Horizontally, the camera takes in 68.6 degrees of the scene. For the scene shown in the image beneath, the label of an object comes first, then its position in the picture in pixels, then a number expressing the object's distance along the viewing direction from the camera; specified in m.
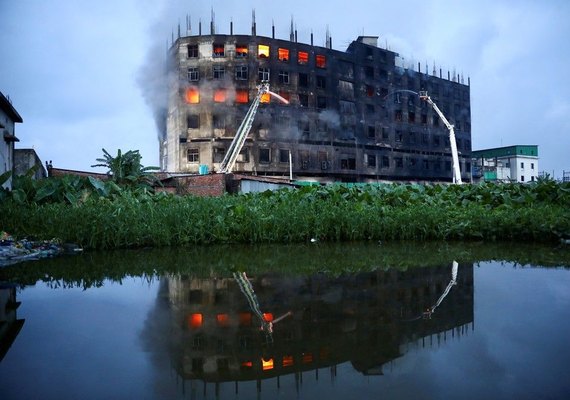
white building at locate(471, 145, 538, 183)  55.59
